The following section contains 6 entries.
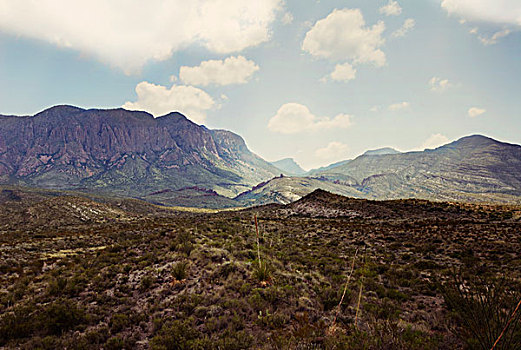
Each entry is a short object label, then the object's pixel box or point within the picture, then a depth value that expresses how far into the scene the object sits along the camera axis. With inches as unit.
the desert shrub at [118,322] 308.1
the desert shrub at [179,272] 435.5
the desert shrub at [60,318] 301.9
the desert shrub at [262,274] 421.1
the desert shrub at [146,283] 423.5
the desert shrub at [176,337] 262.7
